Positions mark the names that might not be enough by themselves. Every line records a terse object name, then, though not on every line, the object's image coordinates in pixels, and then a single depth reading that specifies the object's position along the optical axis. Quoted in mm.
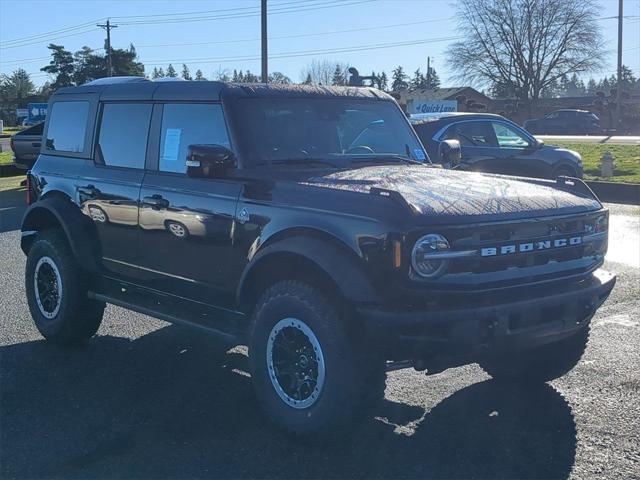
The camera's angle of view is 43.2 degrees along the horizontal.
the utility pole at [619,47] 47062
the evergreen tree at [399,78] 115438
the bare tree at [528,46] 64438
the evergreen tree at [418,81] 112312
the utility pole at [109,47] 56969
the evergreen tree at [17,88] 74762
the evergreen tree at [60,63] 66688
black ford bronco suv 4094
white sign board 28603
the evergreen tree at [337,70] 48769
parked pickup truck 19656
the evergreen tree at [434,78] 110312
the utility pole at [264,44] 25203
